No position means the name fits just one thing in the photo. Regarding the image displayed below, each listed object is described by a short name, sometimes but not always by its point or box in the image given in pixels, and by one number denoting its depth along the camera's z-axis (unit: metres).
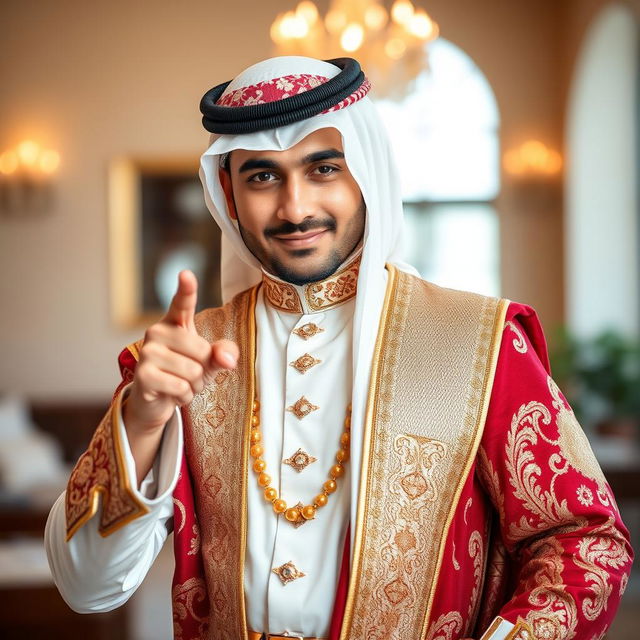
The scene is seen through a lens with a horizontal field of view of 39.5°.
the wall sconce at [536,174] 7.48
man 1.42
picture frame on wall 7.66
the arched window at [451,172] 7.62
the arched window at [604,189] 7.10
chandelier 4.65
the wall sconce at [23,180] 7.61
